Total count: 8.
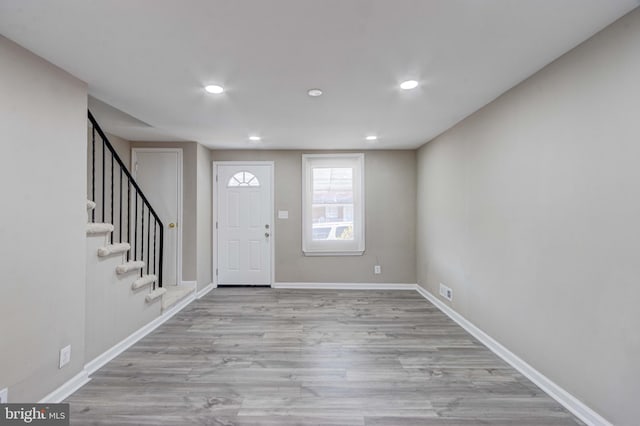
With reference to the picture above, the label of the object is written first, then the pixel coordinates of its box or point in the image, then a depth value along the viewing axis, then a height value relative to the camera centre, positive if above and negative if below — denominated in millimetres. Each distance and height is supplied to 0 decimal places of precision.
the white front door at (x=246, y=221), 4961 -87
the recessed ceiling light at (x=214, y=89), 2422 +1086
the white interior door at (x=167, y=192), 4402 +371
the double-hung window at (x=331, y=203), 4934 +214
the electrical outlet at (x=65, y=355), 2072 -1005
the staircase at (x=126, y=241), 2588 -290
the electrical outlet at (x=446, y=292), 3703 -1011
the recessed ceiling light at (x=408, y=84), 2355 +1083
